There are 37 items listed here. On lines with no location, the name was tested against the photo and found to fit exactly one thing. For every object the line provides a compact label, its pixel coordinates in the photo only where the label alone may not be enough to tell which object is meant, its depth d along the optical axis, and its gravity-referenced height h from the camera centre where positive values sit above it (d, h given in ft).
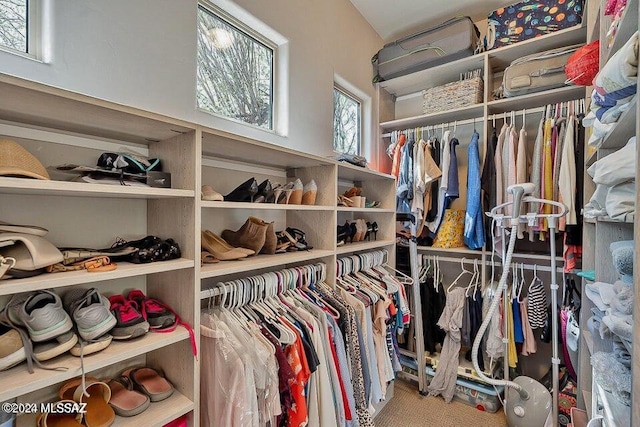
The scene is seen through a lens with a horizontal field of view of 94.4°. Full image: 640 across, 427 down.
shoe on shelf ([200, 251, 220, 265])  4.11 -0.65
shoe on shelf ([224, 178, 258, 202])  4.40 +0.31
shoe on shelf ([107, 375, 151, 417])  3.21 -2.12
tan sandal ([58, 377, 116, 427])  3.05 -2.04
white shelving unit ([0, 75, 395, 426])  2.57 +0.03
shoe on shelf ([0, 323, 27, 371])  2.48 -1.18
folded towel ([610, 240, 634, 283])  3.01 -0.45
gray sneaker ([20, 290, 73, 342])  2.67 -0.97
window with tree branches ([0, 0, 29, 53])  3.25 +2.08
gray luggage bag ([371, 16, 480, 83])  7.53 +4.47
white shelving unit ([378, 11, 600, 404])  6.79 +2.73
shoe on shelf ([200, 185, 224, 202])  3.86 +0.23
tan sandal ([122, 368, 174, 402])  3.47 -2.10
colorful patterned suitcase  6.46 +4.50
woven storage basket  7.59 +3.17
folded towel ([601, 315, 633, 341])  2.73 -1.05
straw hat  2.40 +0.42
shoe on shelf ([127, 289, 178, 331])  3.42 -1.19
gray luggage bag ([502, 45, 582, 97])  6.49 +3.21
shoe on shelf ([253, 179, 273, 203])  4.54 +0.31
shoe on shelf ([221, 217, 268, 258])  4.65 -0.37
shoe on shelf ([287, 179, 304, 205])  5.03 +0.31
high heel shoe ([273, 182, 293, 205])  4.95 +0.31
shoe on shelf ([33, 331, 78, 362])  2.62 -1.23
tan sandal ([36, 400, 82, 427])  2.96 -2.14
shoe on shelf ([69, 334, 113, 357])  2.78 -1.29
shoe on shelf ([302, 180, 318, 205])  5.31 +0.34
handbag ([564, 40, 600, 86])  4.61 +2.39
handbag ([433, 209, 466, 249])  7.88 -0.46
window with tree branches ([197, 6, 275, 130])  5.12 +2.69
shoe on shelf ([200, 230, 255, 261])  4.19 -0.52
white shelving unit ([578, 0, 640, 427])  2.55 -0.53
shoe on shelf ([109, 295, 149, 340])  3.10 -1.20
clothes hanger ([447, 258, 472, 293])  8.31 -1.71
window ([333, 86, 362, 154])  8.28 +2.69
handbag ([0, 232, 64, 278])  2.54 -0.38
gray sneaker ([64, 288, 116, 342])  2.89 -1.03
